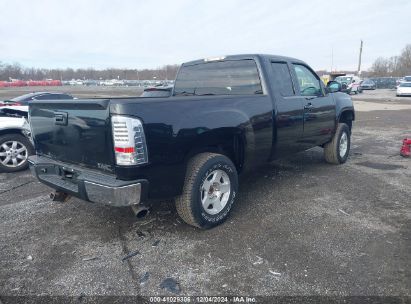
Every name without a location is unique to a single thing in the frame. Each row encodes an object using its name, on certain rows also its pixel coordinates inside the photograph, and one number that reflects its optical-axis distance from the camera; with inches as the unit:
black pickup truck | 109.1
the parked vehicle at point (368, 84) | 1588.7
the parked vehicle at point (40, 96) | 400.7
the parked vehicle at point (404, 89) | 1102.4
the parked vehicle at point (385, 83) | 1714.6
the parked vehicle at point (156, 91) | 391.1
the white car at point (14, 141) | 223.0
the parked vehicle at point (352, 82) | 1294.5
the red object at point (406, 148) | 267.0
